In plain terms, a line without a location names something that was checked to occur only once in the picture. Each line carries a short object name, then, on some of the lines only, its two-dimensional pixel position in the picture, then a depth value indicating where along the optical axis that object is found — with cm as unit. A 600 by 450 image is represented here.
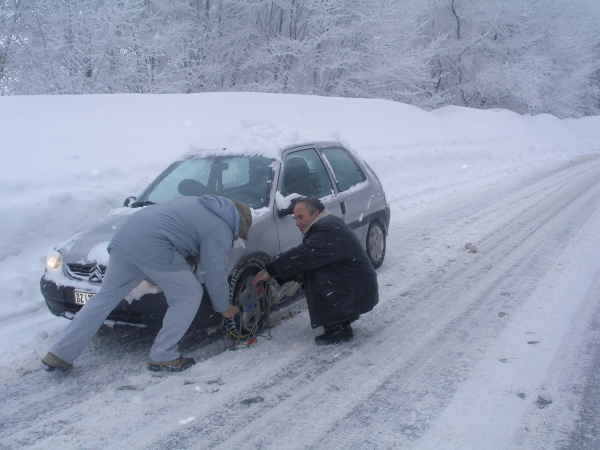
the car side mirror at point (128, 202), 445
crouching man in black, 344
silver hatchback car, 338
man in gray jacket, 303
